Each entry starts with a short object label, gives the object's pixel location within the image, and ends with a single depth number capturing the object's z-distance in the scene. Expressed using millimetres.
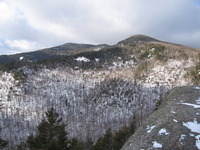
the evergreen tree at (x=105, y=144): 29112
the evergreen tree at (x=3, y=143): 17562
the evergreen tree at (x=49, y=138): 15656
